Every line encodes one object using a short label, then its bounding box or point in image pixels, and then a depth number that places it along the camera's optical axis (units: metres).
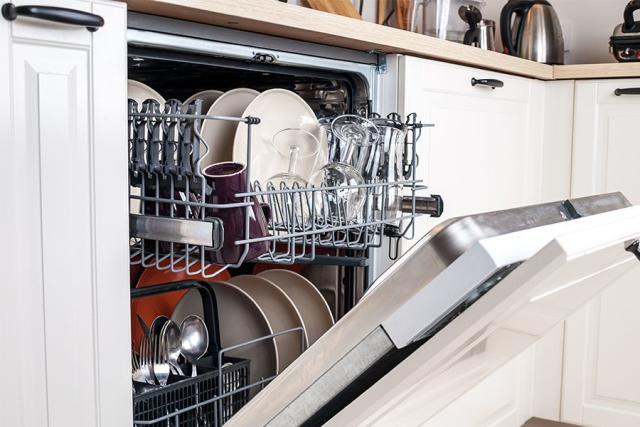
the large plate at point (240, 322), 1.40
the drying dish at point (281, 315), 1.44
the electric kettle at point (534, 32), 2.37
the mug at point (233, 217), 0.99
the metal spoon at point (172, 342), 1.23
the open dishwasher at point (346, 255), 0.66
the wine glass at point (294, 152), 1.25
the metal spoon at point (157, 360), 1.20
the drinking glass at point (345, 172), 1.25
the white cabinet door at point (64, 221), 0.85
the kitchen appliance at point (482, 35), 2.26
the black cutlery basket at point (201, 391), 1.08
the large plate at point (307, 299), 1.51
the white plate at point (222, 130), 1.32
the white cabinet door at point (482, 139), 1.62
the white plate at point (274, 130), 1.32
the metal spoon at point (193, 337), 1.26
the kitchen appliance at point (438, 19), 2.24
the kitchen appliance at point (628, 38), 2.34
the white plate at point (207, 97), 1.39
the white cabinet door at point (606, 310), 2.15
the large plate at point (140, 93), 1.23
